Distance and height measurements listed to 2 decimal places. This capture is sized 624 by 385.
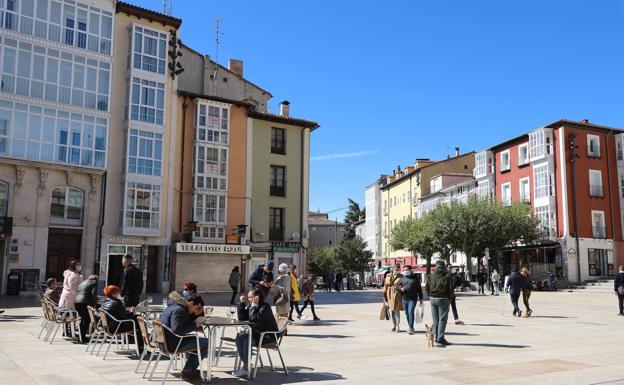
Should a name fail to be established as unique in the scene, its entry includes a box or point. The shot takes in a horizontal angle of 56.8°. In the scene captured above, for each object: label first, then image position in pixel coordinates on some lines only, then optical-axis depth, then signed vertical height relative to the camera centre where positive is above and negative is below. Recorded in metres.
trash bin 26.40 -0.95
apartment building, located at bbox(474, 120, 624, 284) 42.59 +5.37
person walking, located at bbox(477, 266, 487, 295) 35.06 -0.80
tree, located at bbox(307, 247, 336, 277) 72.68 +0.73
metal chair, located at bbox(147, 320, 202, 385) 7.24 -1.01
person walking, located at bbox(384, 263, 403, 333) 13.61 -0.73
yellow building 65.06 +9.39
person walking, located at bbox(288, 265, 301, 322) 15.45 -0.63
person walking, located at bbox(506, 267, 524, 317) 18.34 -0.62
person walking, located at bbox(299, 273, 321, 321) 16.58 -0.67
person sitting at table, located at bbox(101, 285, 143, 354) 9.17 -0.75
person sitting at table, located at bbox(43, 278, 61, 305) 12.29 -0.59
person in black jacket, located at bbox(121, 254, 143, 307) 11.18 -0.40
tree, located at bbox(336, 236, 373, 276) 66.88 +1.02
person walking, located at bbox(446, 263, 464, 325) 15.54 -1.38
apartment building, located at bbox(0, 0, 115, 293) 27.64 +6.60
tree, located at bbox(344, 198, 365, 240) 96.50 +8.70
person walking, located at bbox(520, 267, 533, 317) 18.48 -0.69
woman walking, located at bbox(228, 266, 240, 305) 22.50 -0.55
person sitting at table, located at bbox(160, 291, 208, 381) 7.33 -0.74
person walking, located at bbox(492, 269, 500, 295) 34.44 -0.88
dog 11.05 -1.32
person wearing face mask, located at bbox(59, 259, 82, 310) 11.67 -0.51
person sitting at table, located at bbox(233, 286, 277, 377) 7.92 -0.79
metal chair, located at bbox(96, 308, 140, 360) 9.03 -0.95
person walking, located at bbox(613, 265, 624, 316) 18.61 -0.58
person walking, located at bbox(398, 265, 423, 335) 12.97 -0.57
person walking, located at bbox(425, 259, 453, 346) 11.02 -0.56
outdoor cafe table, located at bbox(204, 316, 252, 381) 7.52 -0.85
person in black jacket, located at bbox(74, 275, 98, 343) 10.70 -0.61
